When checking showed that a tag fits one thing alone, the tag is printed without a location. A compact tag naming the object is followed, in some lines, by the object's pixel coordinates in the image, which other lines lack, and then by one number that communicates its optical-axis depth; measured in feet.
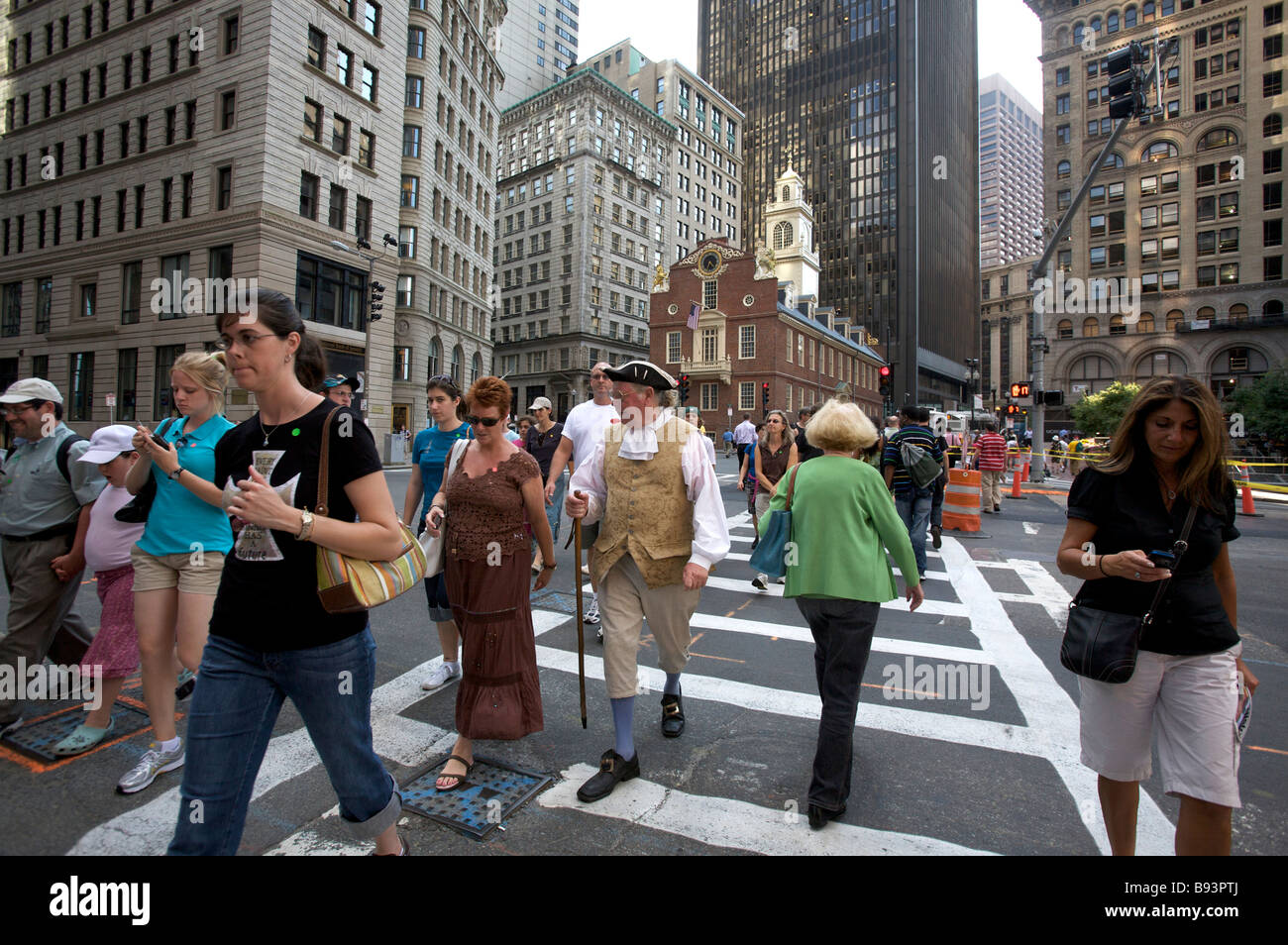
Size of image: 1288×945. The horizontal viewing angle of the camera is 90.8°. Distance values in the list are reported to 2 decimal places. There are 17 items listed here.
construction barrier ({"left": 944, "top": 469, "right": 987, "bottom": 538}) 39.99
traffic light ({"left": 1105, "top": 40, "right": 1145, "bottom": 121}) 32.27
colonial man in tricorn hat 11.41
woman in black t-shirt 6.73
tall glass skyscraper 299.17
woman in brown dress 11.41
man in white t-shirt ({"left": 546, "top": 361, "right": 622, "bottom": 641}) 19.80
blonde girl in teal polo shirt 10.88
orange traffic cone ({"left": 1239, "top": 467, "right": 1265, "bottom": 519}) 49.90
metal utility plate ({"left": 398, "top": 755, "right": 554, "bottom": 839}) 9.91
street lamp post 93.05
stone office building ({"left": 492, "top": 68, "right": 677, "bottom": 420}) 207.92
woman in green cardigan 10.26
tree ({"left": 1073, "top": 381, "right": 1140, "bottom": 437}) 160.56
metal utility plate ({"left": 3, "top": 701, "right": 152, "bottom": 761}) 11.94
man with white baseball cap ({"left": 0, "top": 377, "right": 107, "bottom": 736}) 12.37
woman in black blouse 7.55
